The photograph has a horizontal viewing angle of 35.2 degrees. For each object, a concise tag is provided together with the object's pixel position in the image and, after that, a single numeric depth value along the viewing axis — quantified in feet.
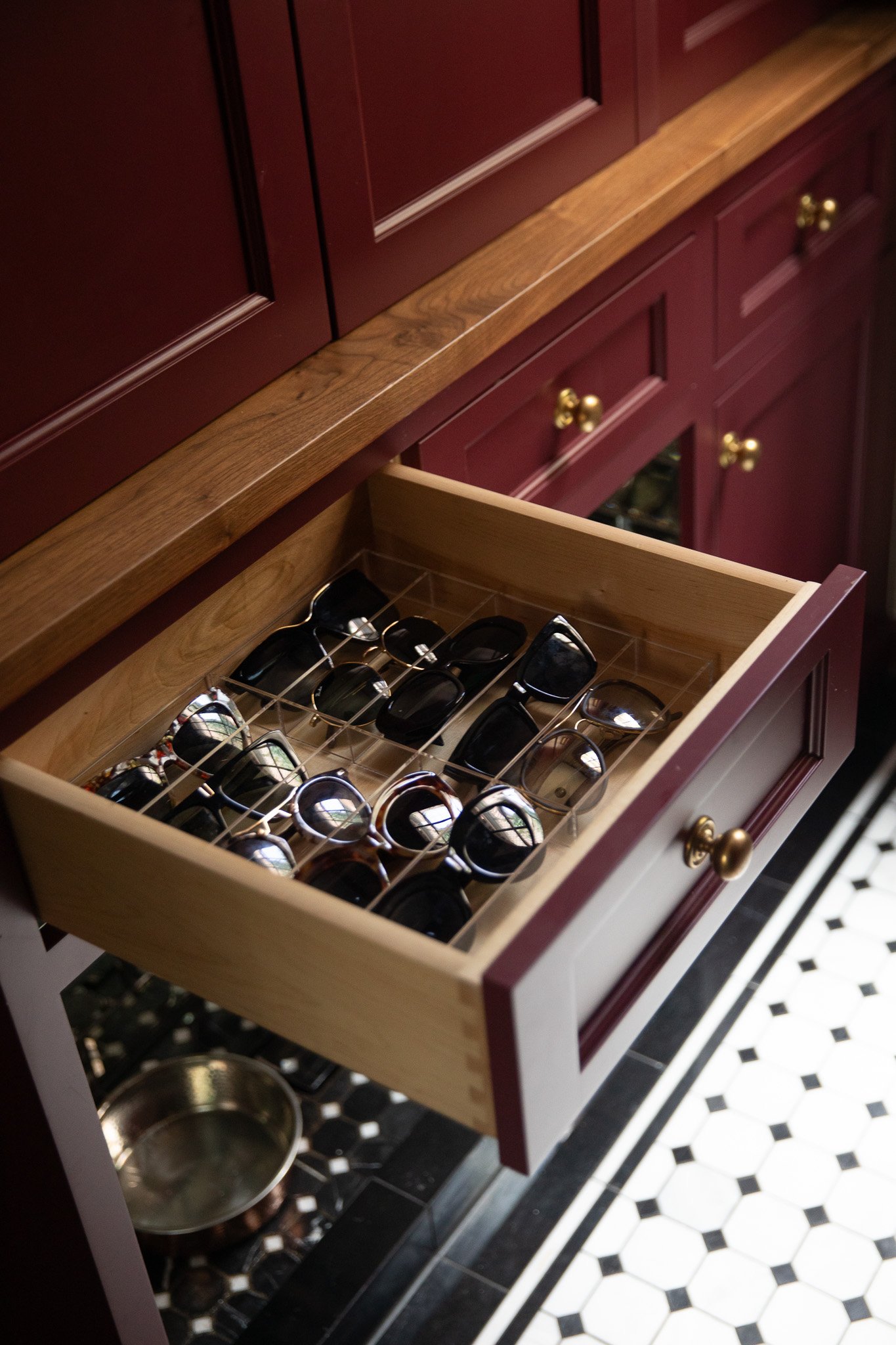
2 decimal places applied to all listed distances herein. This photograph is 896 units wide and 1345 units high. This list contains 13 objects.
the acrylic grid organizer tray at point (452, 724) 3.34
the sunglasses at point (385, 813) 3.31
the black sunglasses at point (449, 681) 3.63
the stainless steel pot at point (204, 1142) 5.85
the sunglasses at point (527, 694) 3.54
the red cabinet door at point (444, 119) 3.94
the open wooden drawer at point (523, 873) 2.67
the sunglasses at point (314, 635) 3.86
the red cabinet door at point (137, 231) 3.21
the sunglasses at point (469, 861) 3.09
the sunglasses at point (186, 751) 3.44
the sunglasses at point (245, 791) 3.39
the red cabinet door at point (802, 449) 5.92
